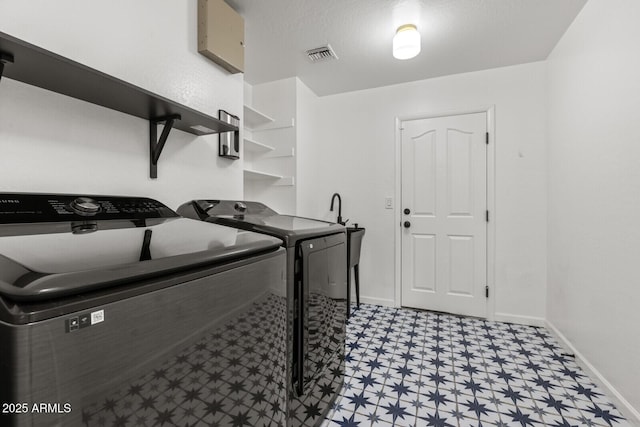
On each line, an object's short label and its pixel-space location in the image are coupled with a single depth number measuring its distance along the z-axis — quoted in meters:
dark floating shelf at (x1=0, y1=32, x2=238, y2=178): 0.87
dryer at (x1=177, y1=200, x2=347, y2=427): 1.24
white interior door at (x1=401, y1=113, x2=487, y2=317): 2.98
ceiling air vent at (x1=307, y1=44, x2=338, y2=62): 2.53
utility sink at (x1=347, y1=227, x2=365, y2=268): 2.89
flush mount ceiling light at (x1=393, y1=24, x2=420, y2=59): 2.12
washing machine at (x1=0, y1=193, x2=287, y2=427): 0.46
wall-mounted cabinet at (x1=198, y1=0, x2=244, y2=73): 1.69
